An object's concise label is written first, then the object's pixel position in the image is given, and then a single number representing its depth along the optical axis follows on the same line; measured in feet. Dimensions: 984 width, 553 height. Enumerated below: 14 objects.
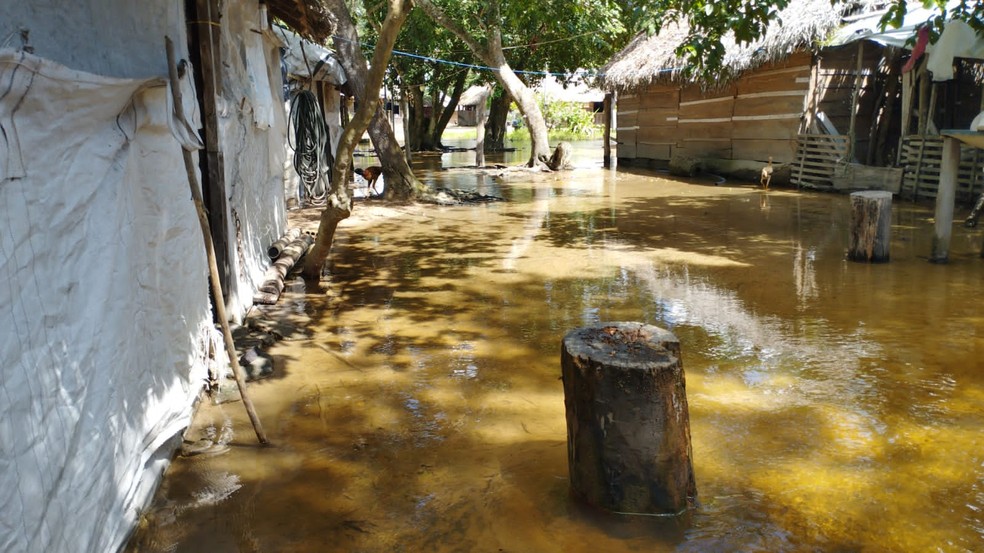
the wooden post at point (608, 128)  71.51
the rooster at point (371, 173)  46.24
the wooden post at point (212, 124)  17.12
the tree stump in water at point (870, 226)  24.35
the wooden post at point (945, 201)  24.27
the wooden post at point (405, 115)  68.28
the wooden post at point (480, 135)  70.23
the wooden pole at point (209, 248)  12.34
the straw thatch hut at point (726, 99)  45.83
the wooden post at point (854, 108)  43.55
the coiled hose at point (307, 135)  34.06
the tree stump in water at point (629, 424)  10.18
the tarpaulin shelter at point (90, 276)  7.41
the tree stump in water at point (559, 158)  64.78
